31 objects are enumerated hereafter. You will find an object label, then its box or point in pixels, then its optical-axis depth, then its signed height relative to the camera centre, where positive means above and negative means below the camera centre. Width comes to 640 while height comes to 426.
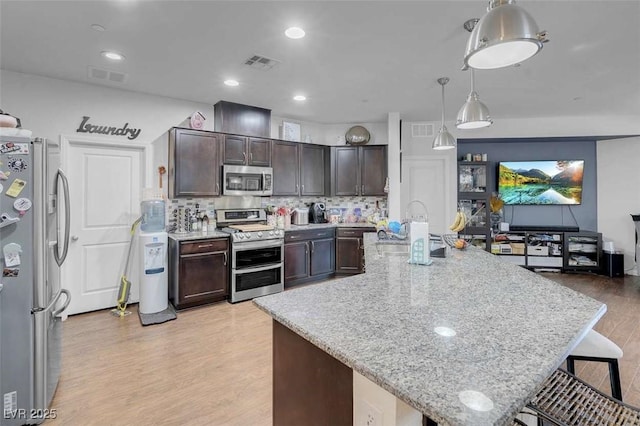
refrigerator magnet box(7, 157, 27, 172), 1.85 +0.29
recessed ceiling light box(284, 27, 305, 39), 2.52 +1.46
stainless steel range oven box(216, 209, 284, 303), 4.05 -0.59
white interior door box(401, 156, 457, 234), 5.50 +0.47
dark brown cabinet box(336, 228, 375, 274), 5.12 -0.62
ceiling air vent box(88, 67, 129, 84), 3.31 +1.48
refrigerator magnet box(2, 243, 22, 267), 1.83 -0.24
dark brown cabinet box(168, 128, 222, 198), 3.93 +0.63
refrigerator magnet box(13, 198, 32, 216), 1.85 +0.05
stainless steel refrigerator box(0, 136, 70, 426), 1.83 -0.41
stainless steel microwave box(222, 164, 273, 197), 4.28 +0.45
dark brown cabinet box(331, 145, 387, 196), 5.34 +0.72
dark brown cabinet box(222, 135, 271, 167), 4.32 +0.88
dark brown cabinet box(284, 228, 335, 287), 4.67 -0.66
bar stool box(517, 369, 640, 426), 1.11 -0.72
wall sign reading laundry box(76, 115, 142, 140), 3.65 +1.00
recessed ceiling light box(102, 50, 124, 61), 2.92 +1.48
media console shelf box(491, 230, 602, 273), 5.59 -0.66
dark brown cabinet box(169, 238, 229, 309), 3.71 -0.72
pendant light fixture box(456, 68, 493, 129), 2.28 +0.71
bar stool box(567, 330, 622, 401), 1.56 -0.71
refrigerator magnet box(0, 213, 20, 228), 1.81 -0.04
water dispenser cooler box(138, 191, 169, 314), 3.57 -0.50
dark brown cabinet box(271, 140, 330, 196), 4.88 +0.71
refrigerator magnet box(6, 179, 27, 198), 1.84 +0.15
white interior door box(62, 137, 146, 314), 3.65 -0.01
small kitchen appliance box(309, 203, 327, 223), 5.49 -0.01
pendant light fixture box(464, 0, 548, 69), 1.22 +0.71
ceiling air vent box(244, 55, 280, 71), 3.04 +1.48
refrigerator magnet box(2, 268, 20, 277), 1.83 -0.34
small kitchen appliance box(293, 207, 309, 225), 5.24 -0.06
